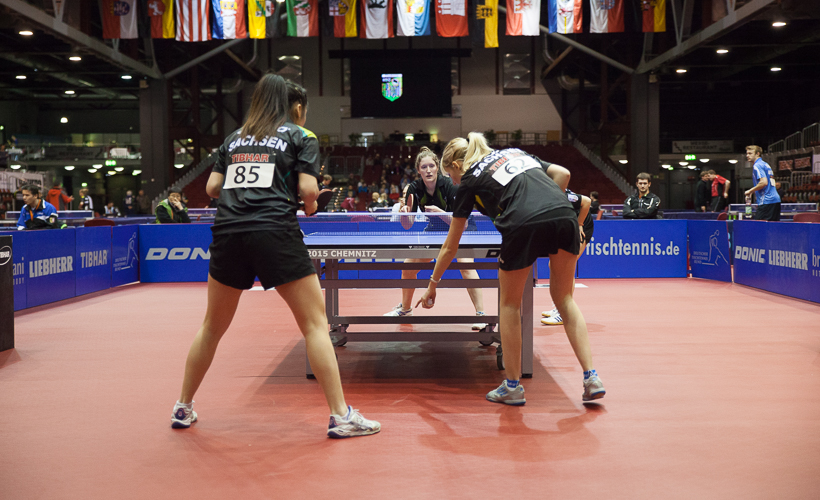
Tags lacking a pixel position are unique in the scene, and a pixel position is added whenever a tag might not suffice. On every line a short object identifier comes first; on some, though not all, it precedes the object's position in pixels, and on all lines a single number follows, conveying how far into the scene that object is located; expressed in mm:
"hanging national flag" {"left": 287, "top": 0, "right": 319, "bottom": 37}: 19453
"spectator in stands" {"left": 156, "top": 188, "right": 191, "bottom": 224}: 11734
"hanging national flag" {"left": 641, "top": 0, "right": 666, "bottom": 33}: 18891
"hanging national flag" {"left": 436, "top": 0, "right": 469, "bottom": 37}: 19234
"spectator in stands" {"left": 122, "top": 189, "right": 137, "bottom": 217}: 26500
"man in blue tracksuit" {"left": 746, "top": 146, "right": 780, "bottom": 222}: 10266
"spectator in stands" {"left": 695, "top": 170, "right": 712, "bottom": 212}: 15916
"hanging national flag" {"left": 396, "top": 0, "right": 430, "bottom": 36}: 19188
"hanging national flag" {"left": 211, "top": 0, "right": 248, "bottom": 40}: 18688
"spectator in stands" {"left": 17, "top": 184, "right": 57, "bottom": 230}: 9117
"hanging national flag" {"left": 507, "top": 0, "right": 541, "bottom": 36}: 19047
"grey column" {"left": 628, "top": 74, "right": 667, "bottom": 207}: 24094
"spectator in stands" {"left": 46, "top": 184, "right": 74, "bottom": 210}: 18598
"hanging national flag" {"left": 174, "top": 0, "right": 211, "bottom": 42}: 18578
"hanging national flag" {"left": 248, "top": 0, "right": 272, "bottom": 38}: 19031
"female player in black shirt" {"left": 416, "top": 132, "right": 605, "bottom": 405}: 3568
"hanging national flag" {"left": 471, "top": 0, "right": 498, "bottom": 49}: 19344
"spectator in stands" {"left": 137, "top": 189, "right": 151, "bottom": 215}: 23859
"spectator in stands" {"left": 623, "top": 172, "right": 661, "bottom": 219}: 10695
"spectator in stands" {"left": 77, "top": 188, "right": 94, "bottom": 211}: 24245
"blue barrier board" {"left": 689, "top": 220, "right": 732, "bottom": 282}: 10258
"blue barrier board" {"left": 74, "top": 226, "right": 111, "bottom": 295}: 9438
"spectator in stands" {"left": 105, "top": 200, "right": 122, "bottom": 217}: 27383
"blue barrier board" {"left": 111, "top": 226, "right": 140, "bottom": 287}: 10438
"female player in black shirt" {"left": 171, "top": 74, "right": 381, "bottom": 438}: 3078
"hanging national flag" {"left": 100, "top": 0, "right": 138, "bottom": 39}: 18578
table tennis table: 4152
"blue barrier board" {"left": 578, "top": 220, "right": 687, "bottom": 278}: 11039
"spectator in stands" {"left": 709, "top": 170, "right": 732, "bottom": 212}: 14272
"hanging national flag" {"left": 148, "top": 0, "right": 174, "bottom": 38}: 18734
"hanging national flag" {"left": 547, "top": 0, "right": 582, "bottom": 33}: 18672
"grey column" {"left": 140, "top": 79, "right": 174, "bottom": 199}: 24531
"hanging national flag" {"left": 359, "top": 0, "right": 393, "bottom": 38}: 19234
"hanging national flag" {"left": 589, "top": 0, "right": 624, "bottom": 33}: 18609
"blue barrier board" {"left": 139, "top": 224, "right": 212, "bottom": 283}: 11008
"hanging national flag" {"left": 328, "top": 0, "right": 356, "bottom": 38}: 19500
